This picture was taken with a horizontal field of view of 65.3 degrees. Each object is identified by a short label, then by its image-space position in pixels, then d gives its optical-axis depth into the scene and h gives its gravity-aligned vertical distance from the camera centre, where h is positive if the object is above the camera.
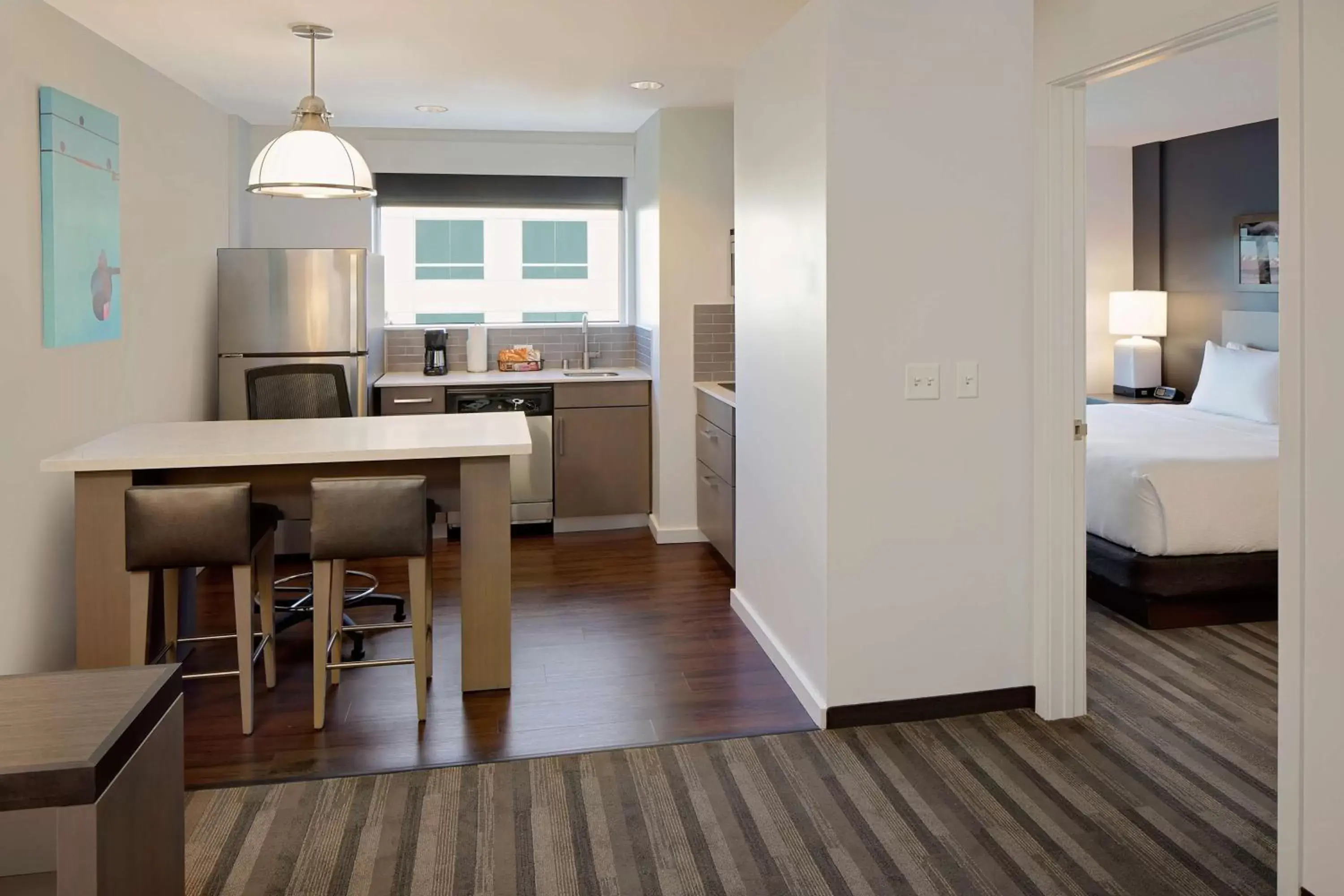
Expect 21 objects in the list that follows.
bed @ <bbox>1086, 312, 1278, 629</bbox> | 4.15 -0.54
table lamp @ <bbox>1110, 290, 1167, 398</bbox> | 6.96 +0.46
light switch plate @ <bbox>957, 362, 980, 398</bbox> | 3.30 +0.07
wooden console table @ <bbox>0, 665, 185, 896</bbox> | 1.11 -0.41
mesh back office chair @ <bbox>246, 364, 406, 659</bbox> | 4.65 +0.05
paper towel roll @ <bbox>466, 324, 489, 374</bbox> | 6.38 +0.33
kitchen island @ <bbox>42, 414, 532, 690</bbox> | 3.30 -0.23
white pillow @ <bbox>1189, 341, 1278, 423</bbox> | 5.57 +0.08
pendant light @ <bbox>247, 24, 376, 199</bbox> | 3.52 +0.82
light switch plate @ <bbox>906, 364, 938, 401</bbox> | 3.27 +0.06
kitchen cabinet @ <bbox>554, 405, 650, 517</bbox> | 6.02 -0.32
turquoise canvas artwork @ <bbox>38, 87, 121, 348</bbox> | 3.53 +0.66
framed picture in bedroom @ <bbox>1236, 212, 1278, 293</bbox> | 6.14 +0.87
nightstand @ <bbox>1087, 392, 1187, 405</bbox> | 6.81 +0.00
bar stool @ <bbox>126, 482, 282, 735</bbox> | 3.16 -0.41
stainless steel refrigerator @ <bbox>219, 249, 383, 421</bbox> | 5.26 +0.46
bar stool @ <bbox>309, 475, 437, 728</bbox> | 3.26 -0.41
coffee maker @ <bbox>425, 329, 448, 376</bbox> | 6.30 +0.30
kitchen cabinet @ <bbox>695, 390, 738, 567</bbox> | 4.94 -0.35
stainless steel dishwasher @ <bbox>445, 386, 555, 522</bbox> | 5.95 -0.23
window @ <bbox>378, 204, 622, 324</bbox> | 6.51 +0.88
